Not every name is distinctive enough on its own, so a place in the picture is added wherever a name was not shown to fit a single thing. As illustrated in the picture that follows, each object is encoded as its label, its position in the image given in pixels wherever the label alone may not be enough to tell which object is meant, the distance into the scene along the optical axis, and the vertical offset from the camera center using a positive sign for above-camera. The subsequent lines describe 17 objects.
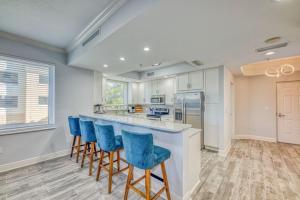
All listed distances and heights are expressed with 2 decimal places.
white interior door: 4.62 -0.35
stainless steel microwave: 5.29 +0.09
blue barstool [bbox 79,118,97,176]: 2.63 -0.61
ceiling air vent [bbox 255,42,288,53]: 2.44 +1.02
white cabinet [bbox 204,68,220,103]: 3.94 +0.46
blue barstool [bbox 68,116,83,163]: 3.17 -0.58
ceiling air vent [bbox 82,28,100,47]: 2.36 +1.20
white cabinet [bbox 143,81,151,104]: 5.83 +0.40
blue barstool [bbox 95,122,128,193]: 2.11 -0.62
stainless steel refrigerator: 4.07 -0.22
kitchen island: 1.87 -0.79
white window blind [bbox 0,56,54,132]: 2.82 +0.17
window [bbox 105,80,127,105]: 5.36 +0.37
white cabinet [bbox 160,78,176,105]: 5.09 +0.48
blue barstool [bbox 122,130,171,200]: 1.58 -0.62
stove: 4.94 -0.44
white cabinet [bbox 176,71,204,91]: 4.26 +0.66
